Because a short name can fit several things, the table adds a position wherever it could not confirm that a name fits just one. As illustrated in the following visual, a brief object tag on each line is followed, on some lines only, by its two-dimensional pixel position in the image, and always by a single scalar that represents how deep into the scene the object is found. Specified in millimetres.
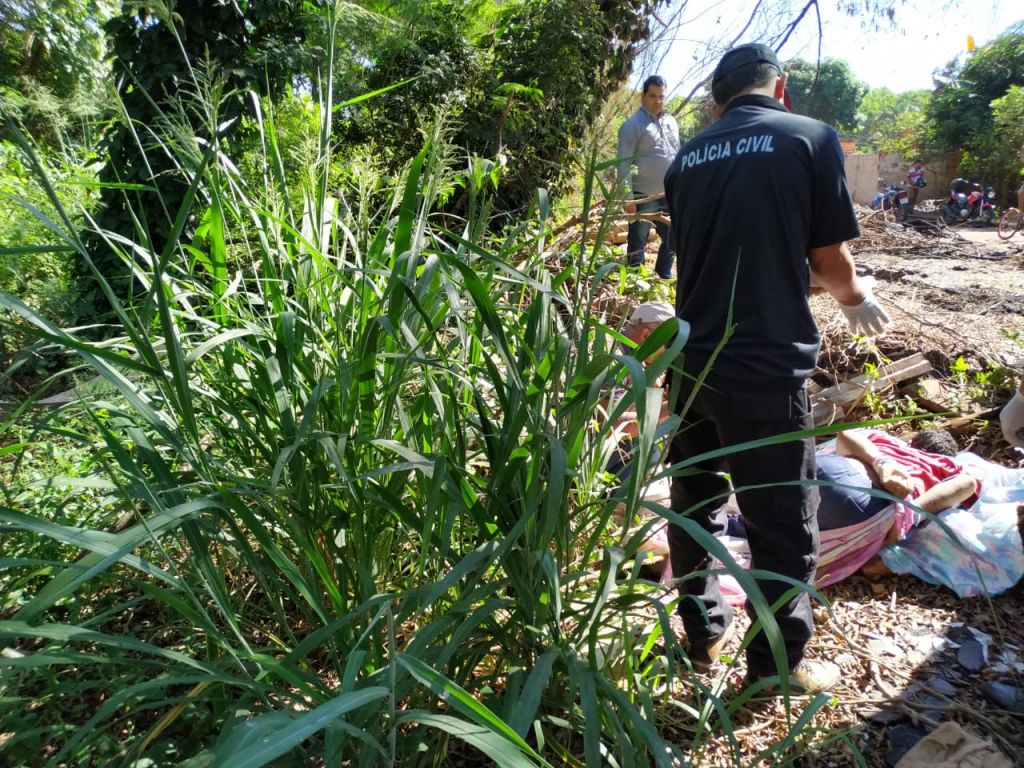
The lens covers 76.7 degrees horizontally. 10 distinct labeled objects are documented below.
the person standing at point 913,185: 15727
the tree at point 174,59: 4375
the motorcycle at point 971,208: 15867
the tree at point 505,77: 5785
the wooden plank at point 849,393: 3547
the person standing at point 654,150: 4848
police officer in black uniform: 1642
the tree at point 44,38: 8328
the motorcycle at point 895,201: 15888
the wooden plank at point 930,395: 3596
